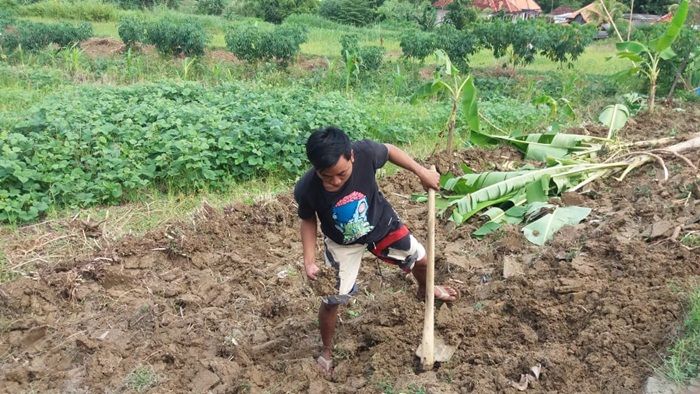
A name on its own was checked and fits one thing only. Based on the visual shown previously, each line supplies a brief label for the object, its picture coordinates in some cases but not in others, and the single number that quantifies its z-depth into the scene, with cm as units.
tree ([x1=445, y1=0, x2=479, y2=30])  2139
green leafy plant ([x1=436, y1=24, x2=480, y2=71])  1435
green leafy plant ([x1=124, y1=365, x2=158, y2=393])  334
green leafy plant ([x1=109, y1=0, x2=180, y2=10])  3105
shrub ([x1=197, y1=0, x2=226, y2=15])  3325
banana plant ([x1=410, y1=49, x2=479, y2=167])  565
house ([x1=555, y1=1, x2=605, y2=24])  3219
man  316
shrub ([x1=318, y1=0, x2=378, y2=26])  3044
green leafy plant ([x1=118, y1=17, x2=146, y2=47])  1675
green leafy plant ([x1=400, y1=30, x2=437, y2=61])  1480
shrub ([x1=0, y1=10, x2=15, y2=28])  1783
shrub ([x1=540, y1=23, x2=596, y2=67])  1445
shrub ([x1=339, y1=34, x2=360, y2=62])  1415
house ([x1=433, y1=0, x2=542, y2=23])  3167
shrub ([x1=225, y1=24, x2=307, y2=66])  1484
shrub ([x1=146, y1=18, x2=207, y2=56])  1574
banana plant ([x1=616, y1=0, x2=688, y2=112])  674
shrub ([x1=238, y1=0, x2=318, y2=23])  3095
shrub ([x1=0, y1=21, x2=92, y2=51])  1630
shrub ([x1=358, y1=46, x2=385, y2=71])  1421
